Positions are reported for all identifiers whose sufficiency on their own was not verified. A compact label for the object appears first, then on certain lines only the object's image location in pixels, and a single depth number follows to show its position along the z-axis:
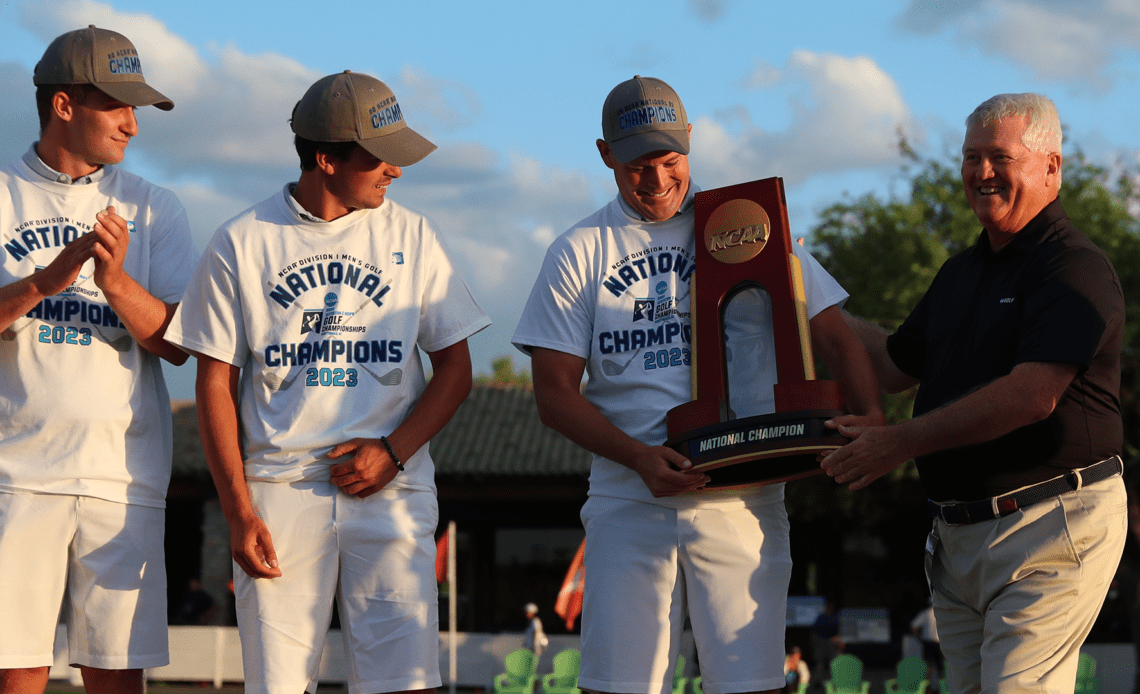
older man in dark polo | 3.24
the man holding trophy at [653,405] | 3.39
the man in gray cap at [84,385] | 3.42
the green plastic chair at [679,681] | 13.00
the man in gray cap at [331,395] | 3.32
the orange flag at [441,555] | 19.09
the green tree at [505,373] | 71.43
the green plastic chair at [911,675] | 15.79
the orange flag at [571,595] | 17.75
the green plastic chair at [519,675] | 15.28
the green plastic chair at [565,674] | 14.99
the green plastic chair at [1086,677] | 15.39
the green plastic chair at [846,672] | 15.92
